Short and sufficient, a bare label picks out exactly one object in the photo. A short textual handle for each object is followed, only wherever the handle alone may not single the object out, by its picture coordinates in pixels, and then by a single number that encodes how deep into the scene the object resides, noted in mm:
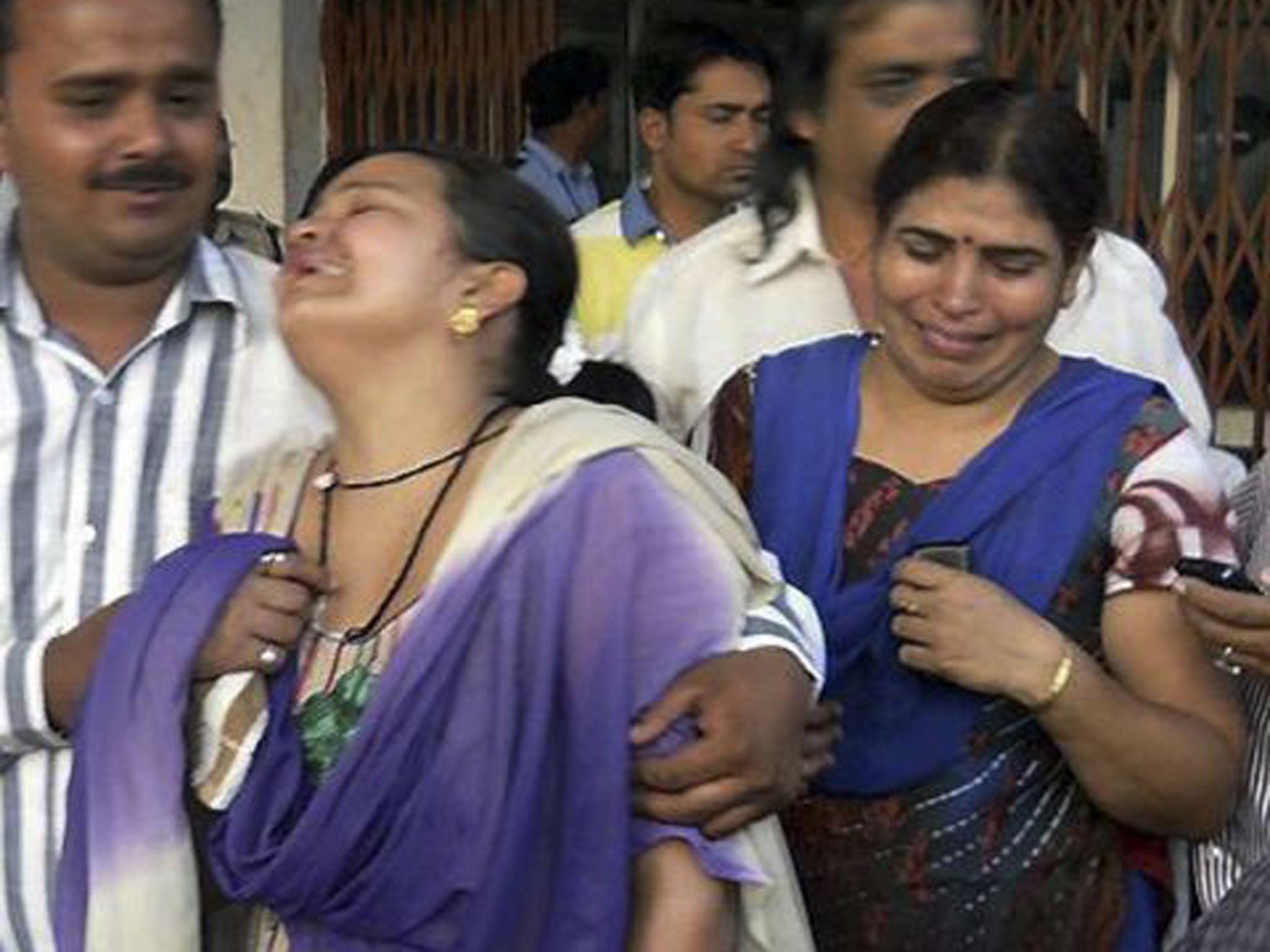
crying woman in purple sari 1623
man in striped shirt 1953
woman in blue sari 1900
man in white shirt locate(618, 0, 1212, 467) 2447
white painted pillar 6285
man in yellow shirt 3914
